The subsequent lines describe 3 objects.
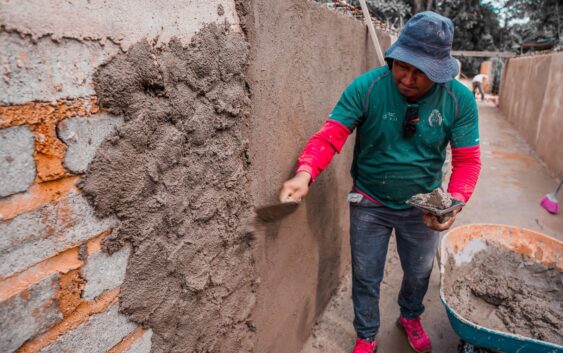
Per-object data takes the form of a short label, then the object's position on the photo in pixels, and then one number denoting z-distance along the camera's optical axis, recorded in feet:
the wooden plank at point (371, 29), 9.32
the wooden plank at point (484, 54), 58.18
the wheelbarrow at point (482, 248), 5.85
